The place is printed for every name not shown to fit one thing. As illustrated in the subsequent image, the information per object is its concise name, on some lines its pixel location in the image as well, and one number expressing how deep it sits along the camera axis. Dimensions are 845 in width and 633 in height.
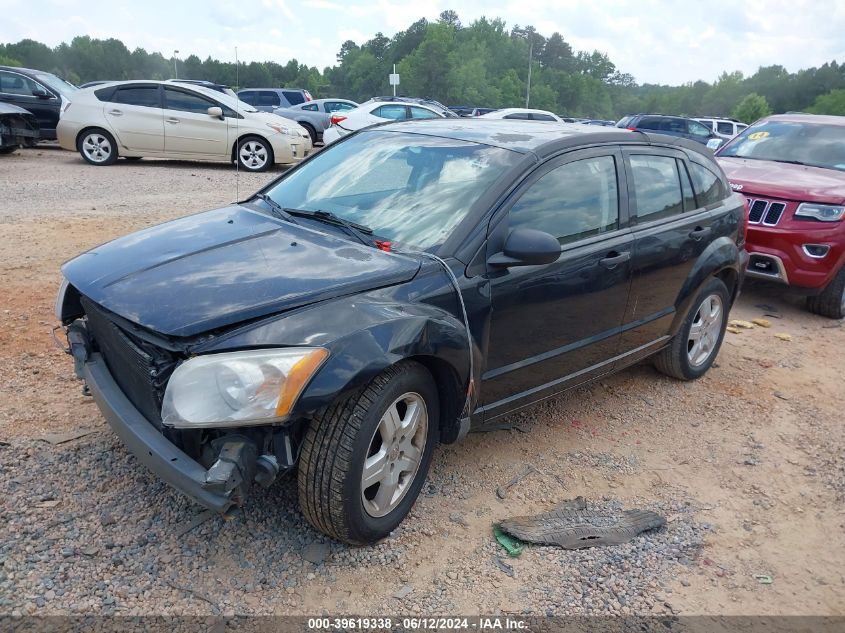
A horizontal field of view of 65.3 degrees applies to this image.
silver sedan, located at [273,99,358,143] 19.78
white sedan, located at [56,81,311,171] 12.17
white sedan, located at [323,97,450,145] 16.27
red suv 6.04
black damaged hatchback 2.36
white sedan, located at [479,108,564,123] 17.97
